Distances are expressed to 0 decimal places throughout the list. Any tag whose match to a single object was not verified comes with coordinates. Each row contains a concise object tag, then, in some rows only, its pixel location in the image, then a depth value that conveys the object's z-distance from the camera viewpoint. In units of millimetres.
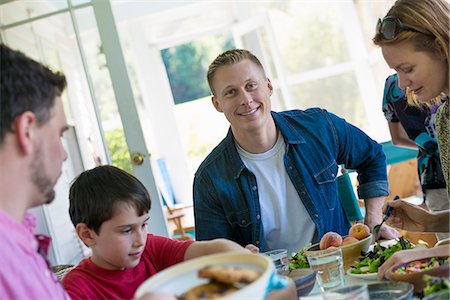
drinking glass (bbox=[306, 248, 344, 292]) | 1556
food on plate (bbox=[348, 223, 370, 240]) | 1850
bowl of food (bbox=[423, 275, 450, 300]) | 1088
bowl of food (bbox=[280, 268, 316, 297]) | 1447
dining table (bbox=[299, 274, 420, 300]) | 1600
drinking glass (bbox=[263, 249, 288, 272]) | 1751
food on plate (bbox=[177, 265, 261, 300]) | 926
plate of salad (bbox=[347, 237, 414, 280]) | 1619
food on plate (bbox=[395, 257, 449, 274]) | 1381
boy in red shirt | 1640
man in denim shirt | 2248
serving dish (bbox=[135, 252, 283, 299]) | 968
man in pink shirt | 1049
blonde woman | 1704
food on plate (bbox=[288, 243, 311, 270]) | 1772
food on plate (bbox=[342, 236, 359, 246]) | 1808
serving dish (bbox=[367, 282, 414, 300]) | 1280
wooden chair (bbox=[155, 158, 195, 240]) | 6656
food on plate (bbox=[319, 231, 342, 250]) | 1788
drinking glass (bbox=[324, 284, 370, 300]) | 1180
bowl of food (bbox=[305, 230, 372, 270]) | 1787
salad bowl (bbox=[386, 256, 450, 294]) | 1292
